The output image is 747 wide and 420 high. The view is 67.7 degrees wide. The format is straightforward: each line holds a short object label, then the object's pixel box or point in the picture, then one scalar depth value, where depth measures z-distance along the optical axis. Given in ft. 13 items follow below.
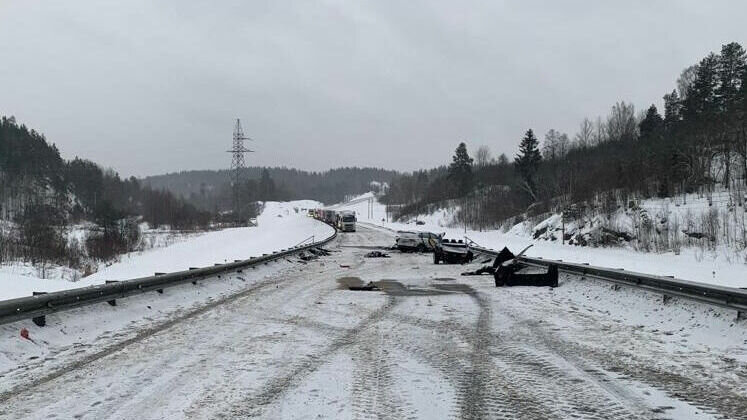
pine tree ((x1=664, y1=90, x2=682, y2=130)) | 282.99
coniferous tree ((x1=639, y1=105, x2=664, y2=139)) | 287.48
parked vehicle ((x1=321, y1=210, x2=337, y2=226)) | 280.72
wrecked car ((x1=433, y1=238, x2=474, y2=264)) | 89.56
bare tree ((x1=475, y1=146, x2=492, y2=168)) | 574.97
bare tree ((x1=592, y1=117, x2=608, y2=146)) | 415.54
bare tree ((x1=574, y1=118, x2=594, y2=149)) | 422.41
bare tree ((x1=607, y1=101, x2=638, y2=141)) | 390.34
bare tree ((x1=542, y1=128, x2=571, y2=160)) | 427.33
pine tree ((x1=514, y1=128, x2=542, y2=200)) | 315.78
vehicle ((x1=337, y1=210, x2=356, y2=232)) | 241.35
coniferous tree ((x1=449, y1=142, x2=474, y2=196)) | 414.21
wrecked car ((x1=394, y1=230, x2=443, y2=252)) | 122.01
